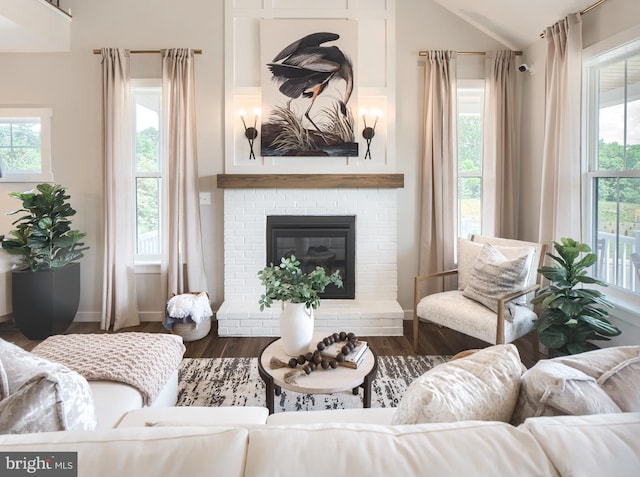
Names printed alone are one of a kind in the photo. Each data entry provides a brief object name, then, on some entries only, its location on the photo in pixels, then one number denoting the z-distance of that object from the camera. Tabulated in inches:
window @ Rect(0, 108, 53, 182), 149.2
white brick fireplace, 145.4
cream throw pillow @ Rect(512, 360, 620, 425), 36.5
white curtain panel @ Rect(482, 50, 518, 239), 144.5
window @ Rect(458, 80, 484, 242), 152.6
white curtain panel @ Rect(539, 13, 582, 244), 112.0
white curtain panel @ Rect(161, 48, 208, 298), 142.7
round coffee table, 69.9
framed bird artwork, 142.7
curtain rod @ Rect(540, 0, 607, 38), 104.1
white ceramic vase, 79.4
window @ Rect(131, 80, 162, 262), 151.3
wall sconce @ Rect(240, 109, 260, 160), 143.3
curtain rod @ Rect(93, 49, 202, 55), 143.1
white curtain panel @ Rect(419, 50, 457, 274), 144.5
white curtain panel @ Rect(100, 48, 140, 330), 142.5
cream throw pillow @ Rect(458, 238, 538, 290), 117.0
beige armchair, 105.3
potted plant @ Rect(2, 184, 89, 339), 129.6
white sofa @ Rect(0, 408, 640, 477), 28.0
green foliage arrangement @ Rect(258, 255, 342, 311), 78.9
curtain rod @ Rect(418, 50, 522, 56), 145.6
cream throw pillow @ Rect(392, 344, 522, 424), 37.2
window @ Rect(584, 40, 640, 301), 101.6
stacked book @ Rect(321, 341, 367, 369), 77.0
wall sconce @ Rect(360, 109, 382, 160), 144.0
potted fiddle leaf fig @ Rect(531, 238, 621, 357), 97.0
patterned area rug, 92.0
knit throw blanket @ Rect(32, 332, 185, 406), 67.6
